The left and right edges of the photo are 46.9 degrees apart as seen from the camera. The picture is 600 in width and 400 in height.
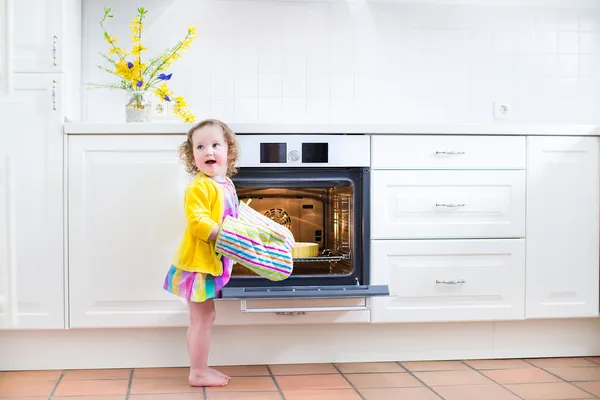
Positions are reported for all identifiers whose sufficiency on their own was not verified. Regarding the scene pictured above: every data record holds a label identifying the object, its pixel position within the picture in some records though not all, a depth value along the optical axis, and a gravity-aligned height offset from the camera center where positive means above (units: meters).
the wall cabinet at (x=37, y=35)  2.36 +0.54
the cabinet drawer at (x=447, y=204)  2.44 -0.04
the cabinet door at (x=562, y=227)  2.51 -0.13
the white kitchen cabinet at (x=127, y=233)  2.34 -0.14
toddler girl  2.14 -0.14
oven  2.37 -0.03
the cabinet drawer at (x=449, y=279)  2.44 -0.31
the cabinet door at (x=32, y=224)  2.33 -0.11
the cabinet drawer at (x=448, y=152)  2.43 +0.14
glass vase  2.55 +0.31
